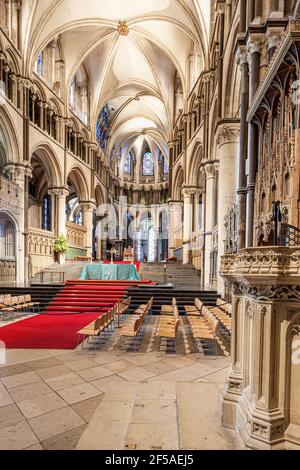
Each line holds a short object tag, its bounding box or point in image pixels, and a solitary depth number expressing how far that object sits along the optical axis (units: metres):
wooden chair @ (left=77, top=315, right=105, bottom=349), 6.21
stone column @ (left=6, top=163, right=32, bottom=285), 15.59
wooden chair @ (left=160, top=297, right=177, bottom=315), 9.05
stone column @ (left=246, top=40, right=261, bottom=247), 8.17
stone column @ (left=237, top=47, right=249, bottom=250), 8.87
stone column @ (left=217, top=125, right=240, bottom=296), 11.50
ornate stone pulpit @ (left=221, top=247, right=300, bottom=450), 2.71
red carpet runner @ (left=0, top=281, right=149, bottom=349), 6.91
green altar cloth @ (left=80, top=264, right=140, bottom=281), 14.76
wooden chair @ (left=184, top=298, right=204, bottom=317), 8.87
